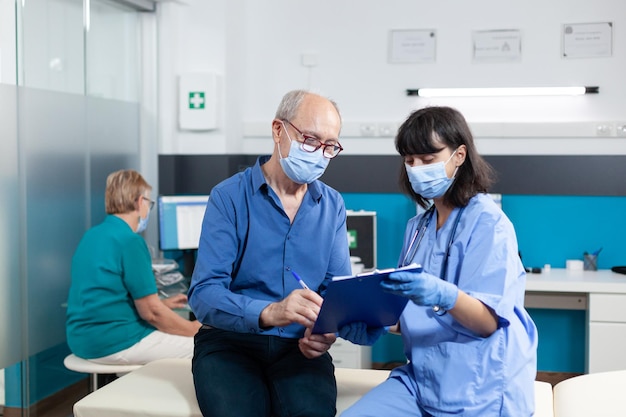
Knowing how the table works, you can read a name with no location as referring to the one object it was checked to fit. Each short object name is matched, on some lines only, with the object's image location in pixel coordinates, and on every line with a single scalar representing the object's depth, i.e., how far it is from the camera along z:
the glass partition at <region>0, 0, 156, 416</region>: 3.33
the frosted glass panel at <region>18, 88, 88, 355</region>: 3.44
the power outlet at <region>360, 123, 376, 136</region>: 4.63
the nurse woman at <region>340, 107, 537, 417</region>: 1.89
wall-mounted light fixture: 4.38
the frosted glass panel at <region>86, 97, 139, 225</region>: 4.02
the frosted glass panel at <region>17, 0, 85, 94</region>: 3.38
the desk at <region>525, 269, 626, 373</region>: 3.90
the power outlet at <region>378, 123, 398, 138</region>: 4.60
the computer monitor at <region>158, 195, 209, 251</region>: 4.24
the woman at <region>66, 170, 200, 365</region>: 3.24
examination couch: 2.23
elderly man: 2.11
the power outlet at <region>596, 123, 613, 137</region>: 4.33
